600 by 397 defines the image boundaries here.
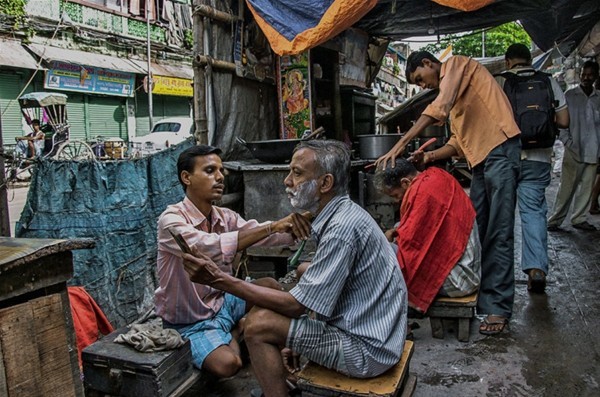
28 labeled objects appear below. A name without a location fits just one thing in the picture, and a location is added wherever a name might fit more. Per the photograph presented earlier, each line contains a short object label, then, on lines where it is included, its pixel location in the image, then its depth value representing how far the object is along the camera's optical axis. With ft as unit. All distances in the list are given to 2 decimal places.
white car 59.64
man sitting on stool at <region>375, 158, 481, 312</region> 11.52
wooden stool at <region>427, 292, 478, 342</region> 11.32
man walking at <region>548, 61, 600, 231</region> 20.77
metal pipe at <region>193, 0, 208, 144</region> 18.84
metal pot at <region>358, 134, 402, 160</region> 22.38
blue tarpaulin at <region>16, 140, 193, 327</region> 15.66
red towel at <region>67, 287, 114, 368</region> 11.66
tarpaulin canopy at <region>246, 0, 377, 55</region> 16.30
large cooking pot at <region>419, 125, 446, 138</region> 31.47
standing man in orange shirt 11.82
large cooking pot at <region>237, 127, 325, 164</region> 18.11
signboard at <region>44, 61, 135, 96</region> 59.52
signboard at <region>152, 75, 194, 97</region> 72.79
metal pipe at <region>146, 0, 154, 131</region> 68.18
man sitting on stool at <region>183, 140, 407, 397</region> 7.33
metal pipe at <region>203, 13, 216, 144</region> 18.97
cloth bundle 9.21
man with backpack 13.44
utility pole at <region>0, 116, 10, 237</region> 12.33
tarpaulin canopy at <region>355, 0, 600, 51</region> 22.13
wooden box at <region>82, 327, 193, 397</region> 8.77
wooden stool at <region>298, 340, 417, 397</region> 7.42
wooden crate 5.95
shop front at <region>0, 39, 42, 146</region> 53.16
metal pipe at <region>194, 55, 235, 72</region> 18.76
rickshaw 47.39
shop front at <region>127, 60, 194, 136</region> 72.64
